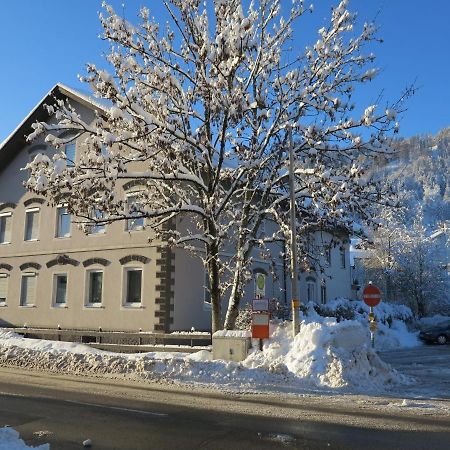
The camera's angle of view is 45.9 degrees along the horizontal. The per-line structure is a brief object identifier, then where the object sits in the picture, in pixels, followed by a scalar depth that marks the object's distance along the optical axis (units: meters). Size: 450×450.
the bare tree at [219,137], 16.23
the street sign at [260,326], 15.95
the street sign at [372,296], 16.67
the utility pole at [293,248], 15.59
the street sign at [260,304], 16.25
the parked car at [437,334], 29.69
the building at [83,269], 22.47
